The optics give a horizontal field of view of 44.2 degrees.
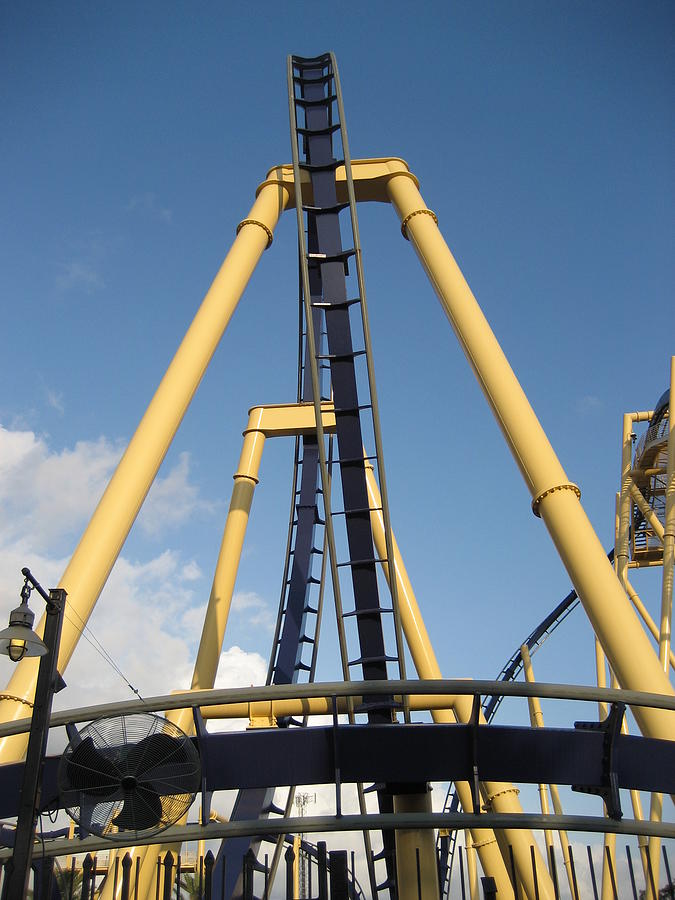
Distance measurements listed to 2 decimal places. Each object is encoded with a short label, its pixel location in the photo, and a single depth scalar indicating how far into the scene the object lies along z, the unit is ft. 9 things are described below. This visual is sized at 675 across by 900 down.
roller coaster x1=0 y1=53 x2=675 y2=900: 21.68
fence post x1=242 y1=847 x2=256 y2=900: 18.06
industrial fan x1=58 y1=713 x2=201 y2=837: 21.36
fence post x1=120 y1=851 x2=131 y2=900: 17.95
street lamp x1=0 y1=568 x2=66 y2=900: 18.98
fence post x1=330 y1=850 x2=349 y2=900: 19.34
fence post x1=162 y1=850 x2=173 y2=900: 18.56
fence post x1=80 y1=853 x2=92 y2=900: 18.16
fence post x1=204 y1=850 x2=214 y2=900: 18.04
